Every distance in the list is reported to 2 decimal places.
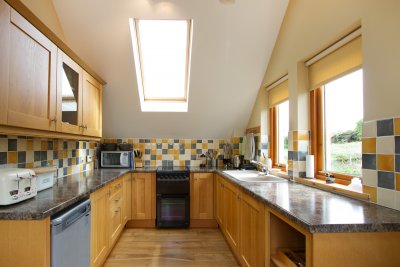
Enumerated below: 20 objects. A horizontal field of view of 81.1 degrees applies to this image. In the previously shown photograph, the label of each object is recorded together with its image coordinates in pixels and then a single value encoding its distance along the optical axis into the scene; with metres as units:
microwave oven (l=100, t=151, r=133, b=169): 3.50
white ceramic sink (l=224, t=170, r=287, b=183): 2.38
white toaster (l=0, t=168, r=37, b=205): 1.30
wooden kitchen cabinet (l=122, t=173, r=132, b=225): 3.11
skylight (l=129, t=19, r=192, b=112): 2.91
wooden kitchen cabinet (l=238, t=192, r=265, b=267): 1.63
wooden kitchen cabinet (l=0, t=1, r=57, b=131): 1.34
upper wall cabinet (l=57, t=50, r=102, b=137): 1.97
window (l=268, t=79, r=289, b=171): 2.76
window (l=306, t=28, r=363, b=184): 1.72
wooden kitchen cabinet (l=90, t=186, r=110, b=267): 1.97
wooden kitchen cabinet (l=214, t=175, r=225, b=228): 2.98
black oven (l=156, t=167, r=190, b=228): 3.36
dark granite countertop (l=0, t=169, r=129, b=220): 1.22
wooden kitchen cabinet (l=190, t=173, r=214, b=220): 3.43
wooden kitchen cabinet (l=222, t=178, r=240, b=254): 2.31
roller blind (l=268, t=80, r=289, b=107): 2.64
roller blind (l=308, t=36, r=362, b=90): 1.63
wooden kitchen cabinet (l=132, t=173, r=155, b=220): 3.39
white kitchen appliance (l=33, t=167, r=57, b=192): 1.74
